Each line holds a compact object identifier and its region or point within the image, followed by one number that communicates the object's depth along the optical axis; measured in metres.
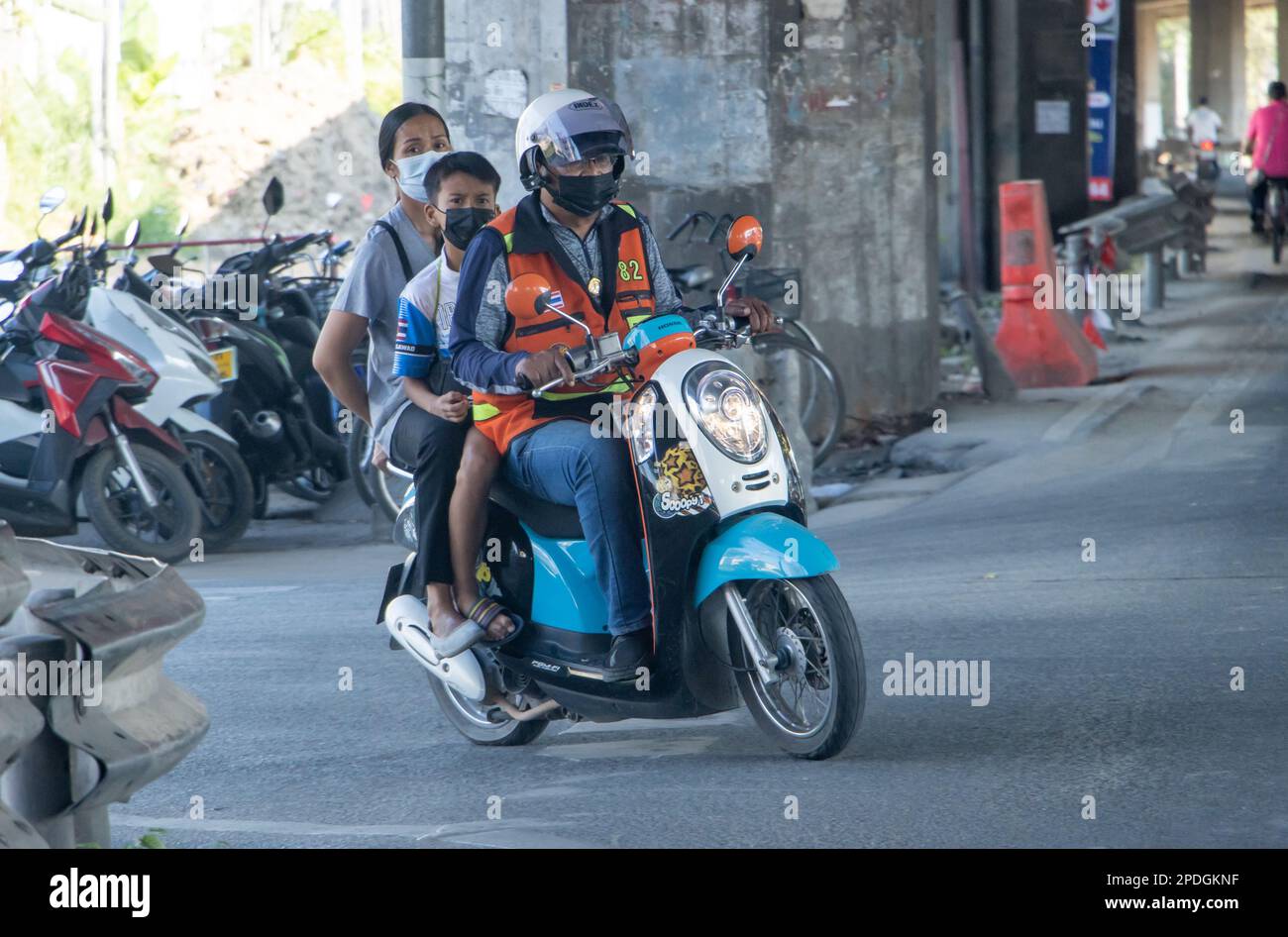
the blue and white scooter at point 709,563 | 9.77
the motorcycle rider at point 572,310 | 10.07
